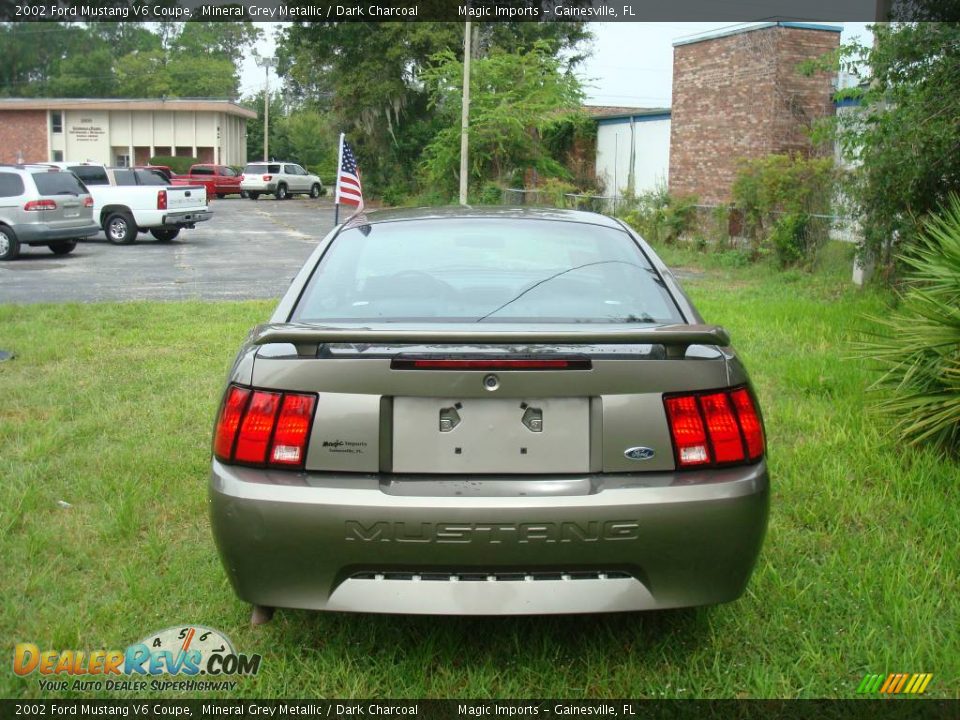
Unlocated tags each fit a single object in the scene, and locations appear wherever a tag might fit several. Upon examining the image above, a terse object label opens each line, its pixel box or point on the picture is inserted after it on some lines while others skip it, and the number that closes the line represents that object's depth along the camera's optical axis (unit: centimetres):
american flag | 1698
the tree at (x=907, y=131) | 996
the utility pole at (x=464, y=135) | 3005
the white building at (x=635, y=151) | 2945
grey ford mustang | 292
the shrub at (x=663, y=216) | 2120
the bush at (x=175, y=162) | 5521
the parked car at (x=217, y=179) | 4738
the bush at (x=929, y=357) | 529
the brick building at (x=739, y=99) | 2328
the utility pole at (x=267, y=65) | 6391
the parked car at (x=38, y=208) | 1825
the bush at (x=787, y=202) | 1655
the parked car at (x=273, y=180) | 4781
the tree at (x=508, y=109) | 3312
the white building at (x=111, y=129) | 5694
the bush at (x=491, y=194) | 3262
